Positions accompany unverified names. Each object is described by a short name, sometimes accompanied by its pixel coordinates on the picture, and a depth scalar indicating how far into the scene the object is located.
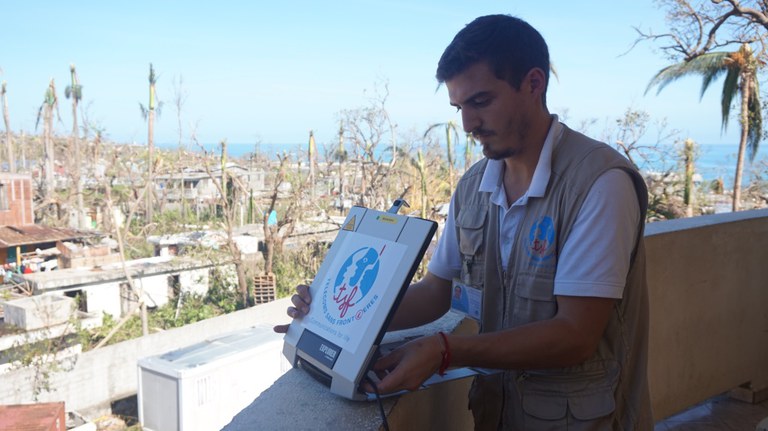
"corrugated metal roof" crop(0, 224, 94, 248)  19.50
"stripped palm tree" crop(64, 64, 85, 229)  24.73
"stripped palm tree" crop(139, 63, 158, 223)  21.60
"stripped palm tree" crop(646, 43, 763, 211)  10.89
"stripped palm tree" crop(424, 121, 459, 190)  17.64
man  0.94
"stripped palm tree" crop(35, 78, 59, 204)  25.61
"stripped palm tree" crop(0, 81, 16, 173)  25.88
